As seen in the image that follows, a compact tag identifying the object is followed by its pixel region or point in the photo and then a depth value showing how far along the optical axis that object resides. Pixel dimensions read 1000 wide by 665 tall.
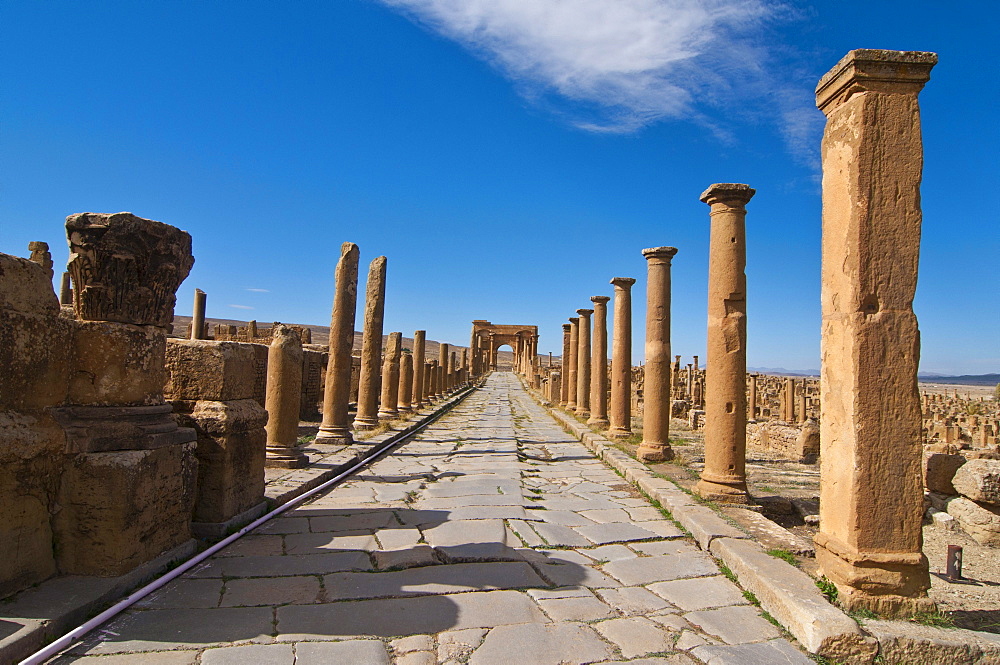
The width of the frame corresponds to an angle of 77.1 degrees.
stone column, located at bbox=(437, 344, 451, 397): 28.26
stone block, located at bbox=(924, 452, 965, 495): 7.98
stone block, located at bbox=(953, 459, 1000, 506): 7.23
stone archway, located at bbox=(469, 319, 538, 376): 56.56
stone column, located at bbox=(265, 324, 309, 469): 7.71
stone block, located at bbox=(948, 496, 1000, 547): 7.01
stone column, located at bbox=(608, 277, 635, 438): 12.59
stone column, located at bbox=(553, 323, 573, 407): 22.34
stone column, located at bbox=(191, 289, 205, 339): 23.99
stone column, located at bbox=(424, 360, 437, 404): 24.73
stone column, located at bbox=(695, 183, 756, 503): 6.64
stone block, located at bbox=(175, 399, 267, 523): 4.69
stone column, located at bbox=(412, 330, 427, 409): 19.90
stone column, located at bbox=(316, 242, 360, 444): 10.34
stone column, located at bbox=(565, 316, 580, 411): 20.80
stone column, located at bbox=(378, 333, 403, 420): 14.99
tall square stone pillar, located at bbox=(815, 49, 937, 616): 3.55
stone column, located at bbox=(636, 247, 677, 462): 9.49
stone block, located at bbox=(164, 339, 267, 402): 4.81
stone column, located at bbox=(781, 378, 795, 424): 22.45
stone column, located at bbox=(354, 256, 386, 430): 12.29
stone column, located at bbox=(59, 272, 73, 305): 24.07
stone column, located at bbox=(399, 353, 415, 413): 17.70
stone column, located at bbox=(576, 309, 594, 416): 17.81
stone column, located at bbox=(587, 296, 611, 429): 14.95
